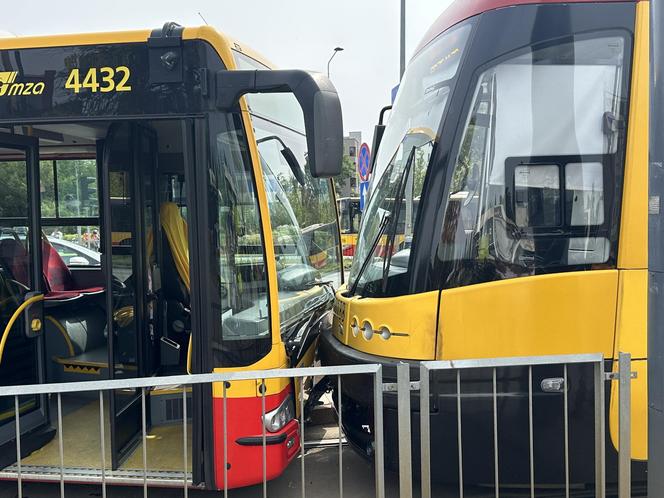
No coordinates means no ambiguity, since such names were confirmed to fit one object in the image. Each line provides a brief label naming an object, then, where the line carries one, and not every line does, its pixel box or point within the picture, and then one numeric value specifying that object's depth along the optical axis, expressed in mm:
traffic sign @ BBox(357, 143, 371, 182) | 7684
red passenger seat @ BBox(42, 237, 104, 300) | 5473
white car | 5797
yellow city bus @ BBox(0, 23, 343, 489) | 3164
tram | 3102
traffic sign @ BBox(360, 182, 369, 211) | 7248
